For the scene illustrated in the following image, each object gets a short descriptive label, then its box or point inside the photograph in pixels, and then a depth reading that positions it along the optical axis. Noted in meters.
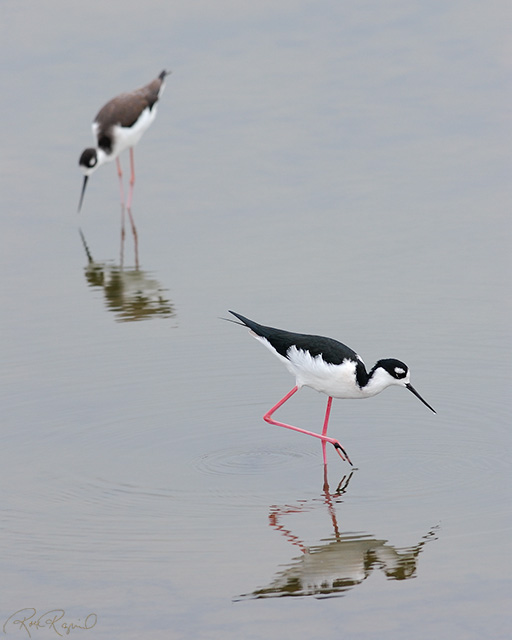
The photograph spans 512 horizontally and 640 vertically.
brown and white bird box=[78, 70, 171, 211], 30.27
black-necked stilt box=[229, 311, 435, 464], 15.71
